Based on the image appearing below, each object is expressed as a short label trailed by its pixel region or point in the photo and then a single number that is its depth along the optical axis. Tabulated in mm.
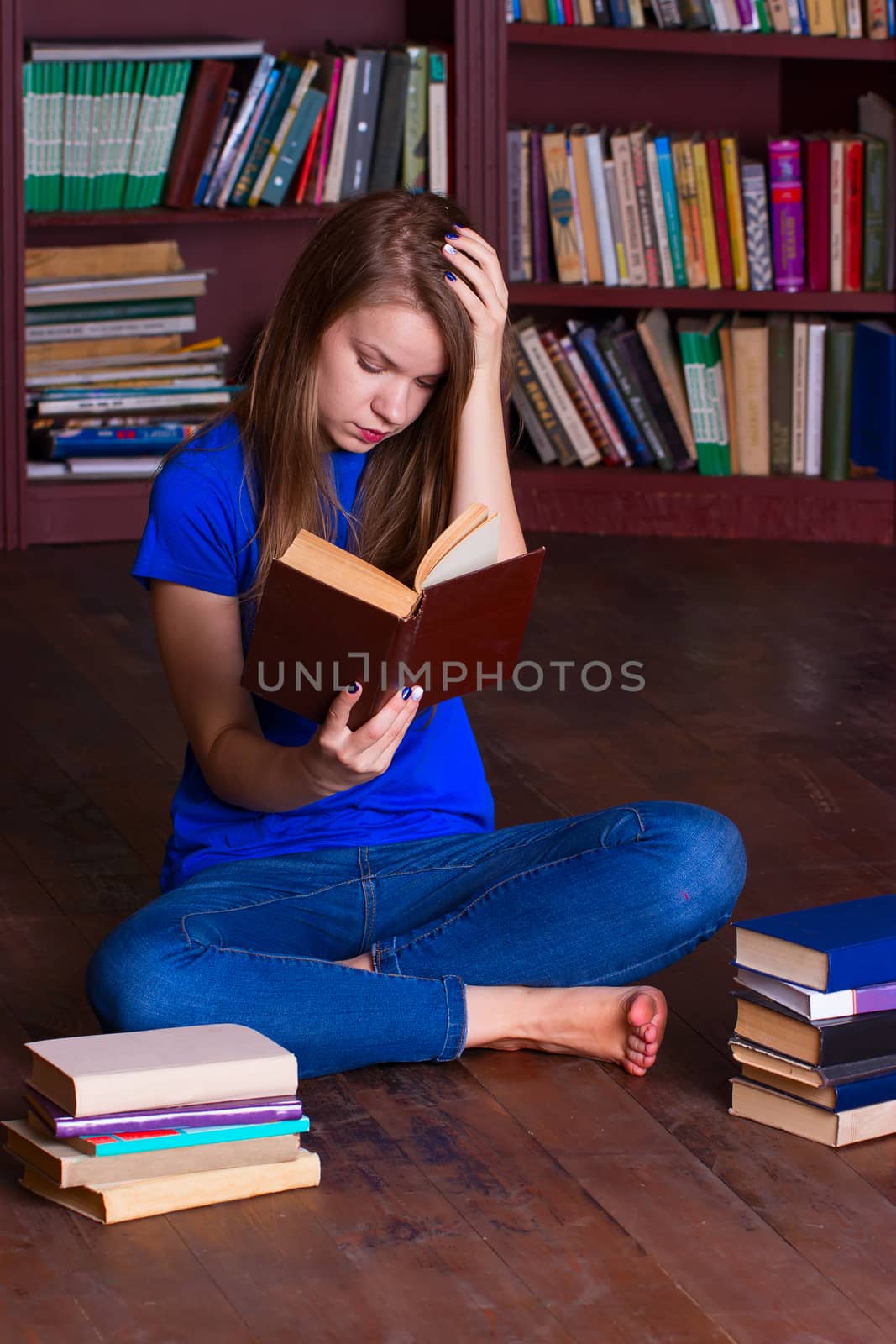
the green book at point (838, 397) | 6864
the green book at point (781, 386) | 6905
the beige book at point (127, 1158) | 2642
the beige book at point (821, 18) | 6770
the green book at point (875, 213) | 6746
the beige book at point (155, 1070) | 2612
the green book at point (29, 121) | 6554
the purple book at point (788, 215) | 6800
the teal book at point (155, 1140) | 2636
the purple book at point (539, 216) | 6905
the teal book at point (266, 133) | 6706
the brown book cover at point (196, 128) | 6669
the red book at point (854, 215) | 6756
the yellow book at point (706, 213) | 6810
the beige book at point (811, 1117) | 2929
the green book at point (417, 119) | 6814
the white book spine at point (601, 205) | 6837
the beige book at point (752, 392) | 6884
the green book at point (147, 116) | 6639
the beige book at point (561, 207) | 6868
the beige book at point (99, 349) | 6777
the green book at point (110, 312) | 6750
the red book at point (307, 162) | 6820
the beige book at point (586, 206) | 6857
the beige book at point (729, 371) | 6918
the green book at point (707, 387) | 6932
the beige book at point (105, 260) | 6773
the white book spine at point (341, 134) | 6773
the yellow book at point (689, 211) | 6807
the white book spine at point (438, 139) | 6857
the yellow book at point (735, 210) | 6814
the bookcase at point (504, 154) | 6760
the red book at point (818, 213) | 6777
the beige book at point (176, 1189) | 2659
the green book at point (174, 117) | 6659
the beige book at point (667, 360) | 6972
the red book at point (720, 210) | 6817
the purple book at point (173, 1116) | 2607
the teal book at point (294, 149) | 6723
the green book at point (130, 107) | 6632
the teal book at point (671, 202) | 6817
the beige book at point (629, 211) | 6834
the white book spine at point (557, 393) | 7066
